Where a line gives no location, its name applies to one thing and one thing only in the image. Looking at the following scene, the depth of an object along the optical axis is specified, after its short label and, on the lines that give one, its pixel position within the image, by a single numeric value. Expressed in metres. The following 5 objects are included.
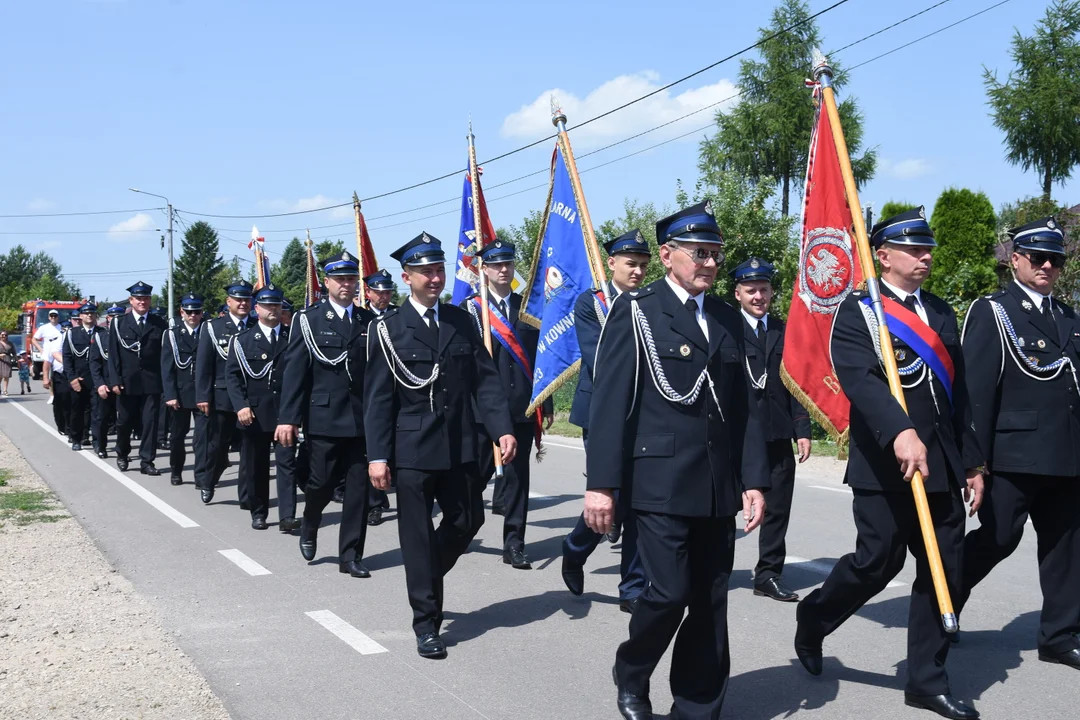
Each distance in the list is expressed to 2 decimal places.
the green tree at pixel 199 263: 107.31
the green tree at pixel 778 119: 42.34
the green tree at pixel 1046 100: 35.53
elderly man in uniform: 4.44
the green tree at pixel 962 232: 25.83
